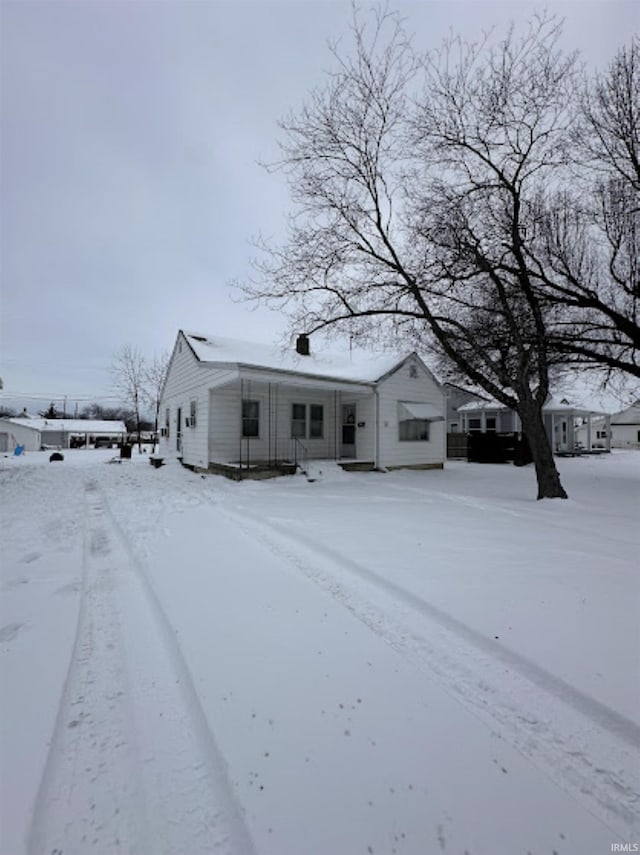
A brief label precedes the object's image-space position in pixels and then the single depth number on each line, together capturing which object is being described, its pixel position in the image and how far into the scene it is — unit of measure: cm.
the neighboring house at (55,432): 4481
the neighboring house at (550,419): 2423
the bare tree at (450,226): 877
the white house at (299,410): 1311
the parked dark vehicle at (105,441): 5361
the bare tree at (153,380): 3338
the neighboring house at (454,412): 2880
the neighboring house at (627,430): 4816
